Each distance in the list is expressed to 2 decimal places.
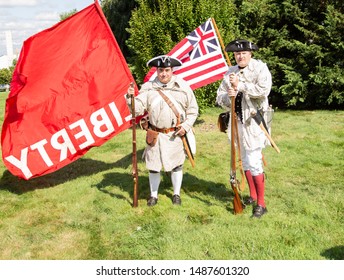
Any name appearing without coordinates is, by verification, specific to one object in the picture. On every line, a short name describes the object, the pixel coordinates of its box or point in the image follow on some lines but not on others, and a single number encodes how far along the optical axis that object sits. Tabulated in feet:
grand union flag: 24.73
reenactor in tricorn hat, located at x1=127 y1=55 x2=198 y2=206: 18.13
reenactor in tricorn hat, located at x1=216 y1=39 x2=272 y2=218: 16.14
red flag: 20.75
